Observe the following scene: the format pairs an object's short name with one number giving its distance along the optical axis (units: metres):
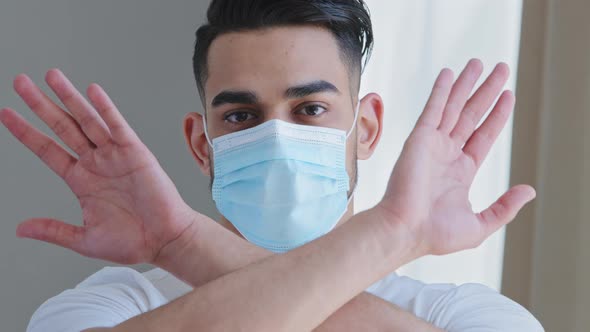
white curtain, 2.21
